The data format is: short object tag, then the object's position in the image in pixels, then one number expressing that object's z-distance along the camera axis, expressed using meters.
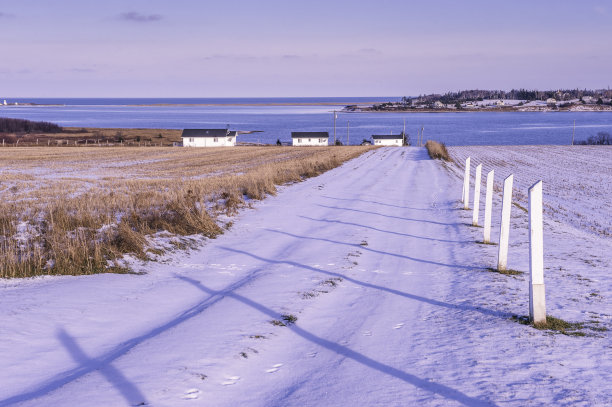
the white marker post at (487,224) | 11.44
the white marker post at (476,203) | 13.62
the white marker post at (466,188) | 16.61
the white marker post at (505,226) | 8.83
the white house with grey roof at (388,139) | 113.00
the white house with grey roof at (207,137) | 109.25
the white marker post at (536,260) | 6.45
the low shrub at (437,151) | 48.56
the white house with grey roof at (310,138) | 113.88
